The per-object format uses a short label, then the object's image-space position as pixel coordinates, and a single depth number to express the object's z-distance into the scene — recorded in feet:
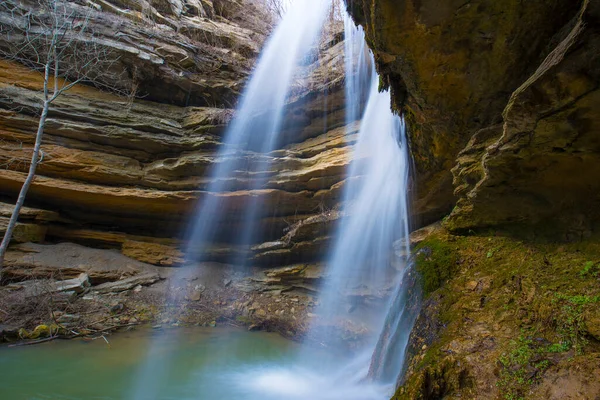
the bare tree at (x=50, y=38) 28.63
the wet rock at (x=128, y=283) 27.55
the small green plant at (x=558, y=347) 7.23
